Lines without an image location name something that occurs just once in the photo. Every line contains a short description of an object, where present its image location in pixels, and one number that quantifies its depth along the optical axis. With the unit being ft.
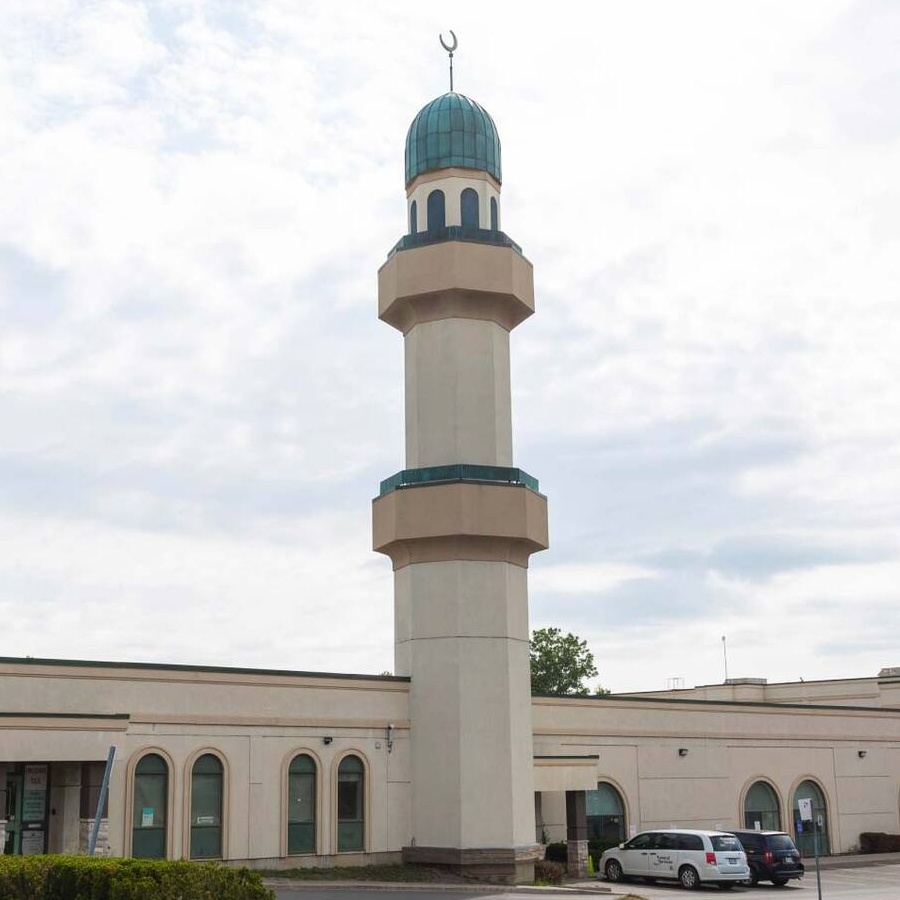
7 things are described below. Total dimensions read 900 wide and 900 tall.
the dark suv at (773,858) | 117.80
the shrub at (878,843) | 155.84
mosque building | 103.19
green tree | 268.41
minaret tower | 115.34
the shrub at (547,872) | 116.57
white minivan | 113.19
